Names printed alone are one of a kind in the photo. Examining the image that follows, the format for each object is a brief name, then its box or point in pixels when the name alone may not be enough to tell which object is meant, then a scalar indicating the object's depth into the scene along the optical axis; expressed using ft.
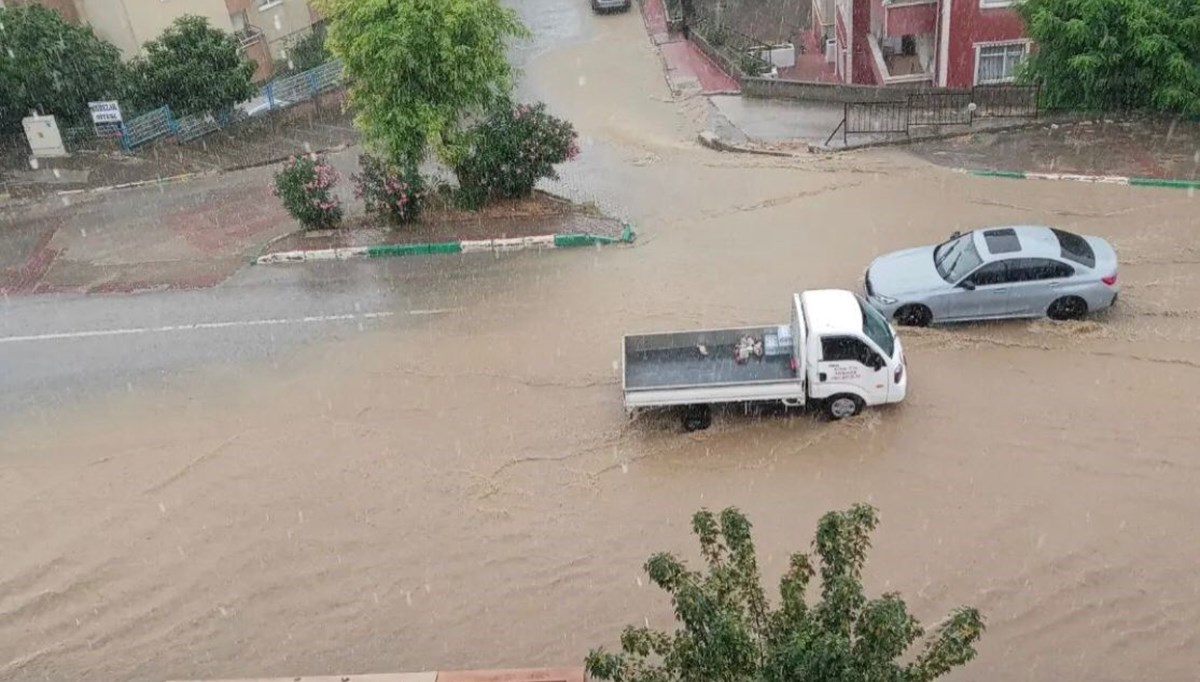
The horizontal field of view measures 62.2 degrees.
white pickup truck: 39.96
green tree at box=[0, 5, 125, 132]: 80.69
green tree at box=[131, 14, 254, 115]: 85.81
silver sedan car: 45.32
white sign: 84.64
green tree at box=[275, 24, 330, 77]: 100.87
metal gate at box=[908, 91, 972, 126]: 76.38
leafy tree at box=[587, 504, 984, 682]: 19.89
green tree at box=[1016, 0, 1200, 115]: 65.26
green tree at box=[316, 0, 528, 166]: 58.54
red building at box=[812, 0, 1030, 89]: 80.53
